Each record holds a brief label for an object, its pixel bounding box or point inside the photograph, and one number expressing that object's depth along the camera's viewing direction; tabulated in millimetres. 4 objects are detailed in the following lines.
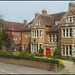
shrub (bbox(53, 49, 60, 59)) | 31244
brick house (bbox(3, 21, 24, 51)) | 46319
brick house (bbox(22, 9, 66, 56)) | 34250
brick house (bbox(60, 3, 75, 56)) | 29594
